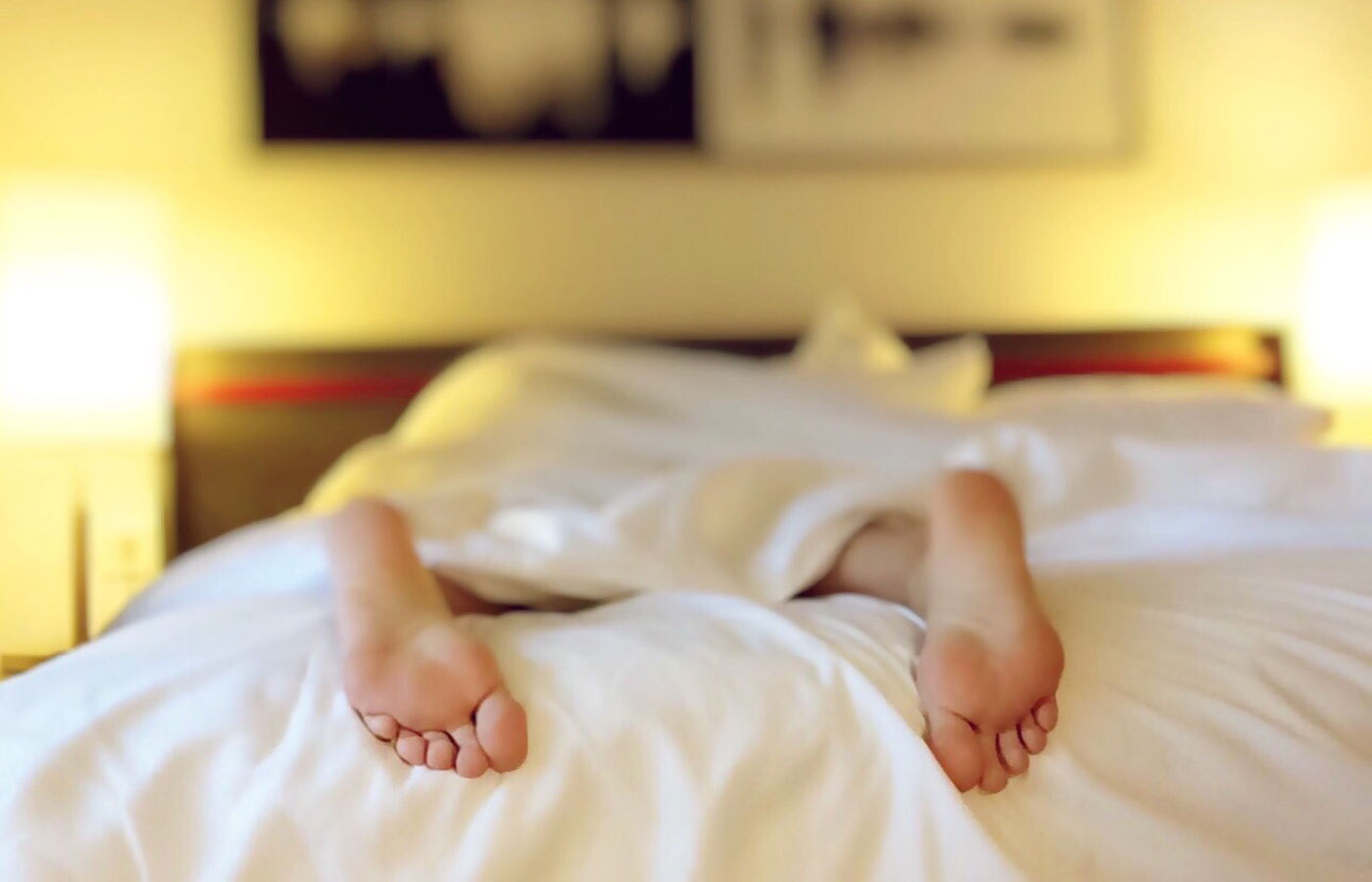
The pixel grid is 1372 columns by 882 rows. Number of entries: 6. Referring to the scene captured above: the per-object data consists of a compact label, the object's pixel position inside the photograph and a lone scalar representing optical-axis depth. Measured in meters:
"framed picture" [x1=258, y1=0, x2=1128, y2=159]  2.06
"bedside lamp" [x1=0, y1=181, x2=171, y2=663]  1.66
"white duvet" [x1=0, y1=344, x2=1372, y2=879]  0.63
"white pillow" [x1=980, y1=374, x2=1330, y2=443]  1.68
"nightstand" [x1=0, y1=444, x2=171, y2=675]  1.58
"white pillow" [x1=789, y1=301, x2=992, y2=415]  1.75
